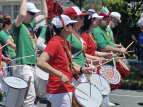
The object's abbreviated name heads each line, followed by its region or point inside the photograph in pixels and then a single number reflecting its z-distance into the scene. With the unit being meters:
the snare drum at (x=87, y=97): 7.03
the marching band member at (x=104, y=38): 12.01
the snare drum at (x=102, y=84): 8.99
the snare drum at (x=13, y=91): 8.73
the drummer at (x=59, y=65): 6.68
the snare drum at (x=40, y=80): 9.45
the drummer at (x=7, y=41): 11.35
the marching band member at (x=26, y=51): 9.37
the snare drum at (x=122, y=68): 12.98
